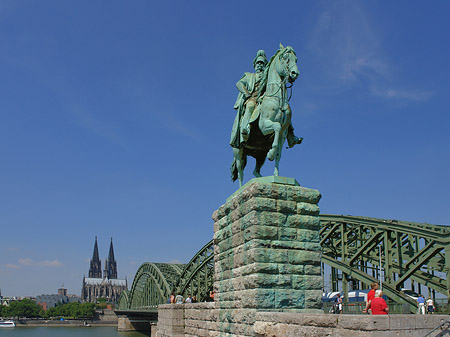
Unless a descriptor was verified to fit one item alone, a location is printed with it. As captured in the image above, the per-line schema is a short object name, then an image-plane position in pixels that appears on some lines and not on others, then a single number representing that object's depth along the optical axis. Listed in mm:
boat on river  105375
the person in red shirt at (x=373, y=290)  8117
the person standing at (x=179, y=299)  20770
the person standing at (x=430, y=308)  18219
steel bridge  25734
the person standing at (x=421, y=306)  16781
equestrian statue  10312
